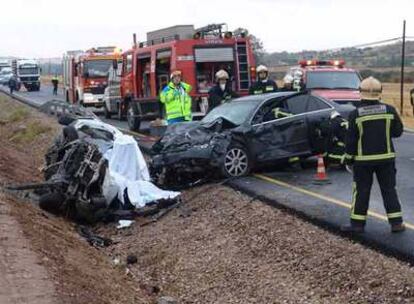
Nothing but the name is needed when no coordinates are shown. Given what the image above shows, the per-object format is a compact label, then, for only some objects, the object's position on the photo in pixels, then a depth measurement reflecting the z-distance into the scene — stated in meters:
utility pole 29.00
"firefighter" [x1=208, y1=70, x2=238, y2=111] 14.57
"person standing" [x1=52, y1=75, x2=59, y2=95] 62.59
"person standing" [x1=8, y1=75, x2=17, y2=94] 64.03
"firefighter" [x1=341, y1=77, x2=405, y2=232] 7.65
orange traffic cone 11.88
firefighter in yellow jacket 14.19
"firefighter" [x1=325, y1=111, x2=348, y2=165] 12.32
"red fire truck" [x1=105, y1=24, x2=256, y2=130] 20.42
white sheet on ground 11.71
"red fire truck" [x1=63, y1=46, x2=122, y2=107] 35.81
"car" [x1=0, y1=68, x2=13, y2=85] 86.72
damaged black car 12.16
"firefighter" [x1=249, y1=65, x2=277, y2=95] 14.52
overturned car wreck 11.65
